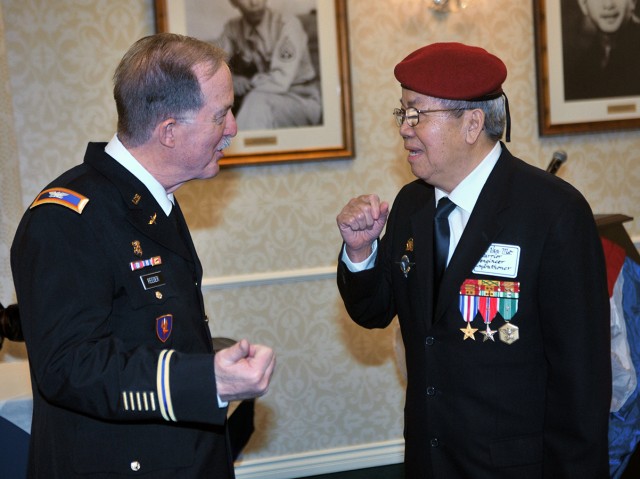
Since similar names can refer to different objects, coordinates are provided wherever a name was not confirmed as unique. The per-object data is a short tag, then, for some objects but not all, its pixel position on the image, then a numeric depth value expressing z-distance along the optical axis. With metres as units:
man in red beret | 1.88
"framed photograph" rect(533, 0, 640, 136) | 3.93
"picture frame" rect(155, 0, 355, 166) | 3.69
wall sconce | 3.80
